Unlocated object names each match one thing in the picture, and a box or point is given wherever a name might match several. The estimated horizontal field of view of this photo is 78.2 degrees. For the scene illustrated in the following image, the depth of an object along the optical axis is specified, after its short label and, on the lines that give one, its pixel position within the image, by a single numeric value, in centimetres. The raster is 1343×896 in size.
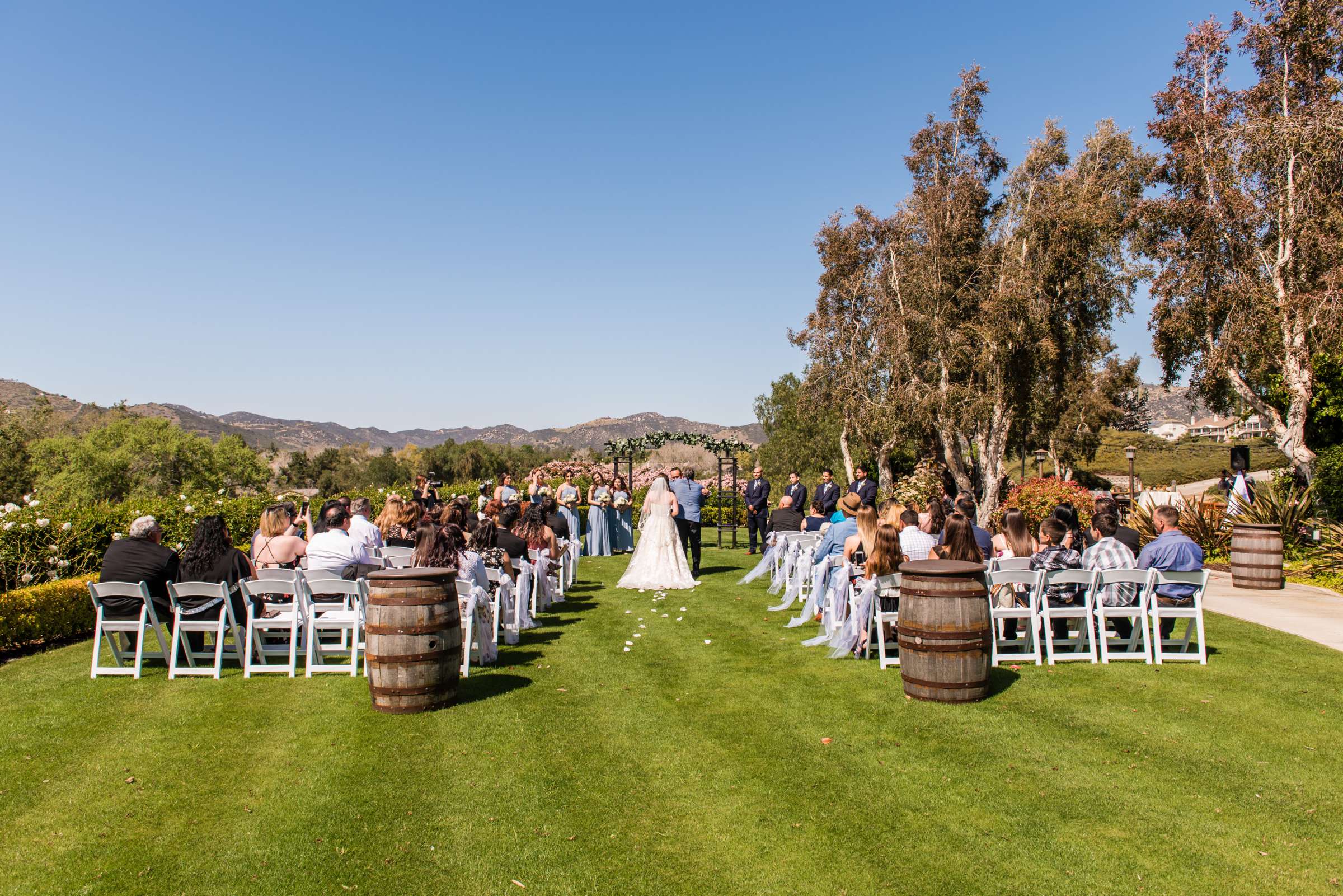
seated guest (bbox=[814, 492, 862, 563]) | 941
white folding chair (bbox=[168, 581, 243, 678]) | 674
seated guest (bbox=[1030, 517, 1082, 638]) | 755
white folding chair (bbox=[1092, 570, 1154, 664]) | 704
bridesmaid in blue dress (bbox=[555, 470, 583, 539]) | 1542
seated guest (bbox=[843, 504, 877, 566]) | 820
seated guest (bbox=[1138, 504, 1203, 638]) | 738
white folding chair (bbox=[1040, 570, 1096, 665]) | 707
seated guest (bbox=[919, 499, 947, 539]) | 1001
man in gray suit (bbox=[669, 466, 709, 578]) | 1434
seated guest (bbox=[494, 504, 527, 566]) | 970
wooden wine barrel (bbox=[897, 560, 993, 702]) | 586
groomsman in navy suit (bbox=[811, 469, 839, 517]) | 1298
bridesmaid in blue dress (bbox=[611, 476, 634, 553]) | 1847
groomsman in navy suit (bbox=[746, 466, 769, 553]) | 1638
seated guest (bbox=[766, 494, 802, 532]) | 1304
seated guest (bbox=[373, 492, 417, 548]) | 957
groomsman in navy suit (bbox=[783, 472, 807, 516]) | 1439
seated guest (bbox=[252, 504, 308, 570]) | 802
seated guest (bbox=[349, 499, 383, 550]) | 941
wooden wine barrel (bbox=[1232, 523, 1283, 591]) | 1160
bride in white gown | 1284
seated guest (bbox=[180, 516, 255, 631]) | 718
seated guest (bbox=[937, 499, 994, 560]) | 873
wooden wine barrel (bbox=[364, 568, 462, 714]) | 580
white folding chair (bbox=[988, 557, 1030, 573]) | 770
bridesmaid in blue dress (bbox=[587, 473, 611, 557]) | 1806
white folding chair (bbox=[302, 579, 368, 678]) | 695
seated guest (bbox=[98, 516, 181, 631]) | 695
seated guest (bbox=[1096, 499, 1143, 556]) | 861
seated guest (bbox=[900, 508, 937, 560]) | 855
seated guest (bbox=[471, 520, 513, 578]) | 889
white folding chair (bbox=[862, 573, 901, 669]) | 719
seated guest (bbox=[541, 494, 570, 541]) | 1277
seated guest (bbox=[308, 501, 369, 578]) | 788
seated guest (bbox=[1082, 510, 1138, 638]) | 736
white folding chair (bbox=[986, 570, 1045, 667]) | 710
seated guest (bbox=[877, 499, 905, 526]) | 910
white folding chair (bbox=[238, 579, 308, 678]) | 693
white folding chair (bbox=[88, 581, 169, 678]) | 676
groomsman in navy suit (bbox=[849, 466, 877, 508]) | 1352
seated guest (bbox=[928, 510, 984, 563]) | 731
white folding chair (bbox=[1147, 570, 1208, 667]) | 706
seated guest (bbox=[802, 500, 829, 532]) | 1238
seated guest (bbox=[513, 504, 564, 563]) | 1076
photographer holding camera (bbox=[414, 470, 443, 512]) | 1311
